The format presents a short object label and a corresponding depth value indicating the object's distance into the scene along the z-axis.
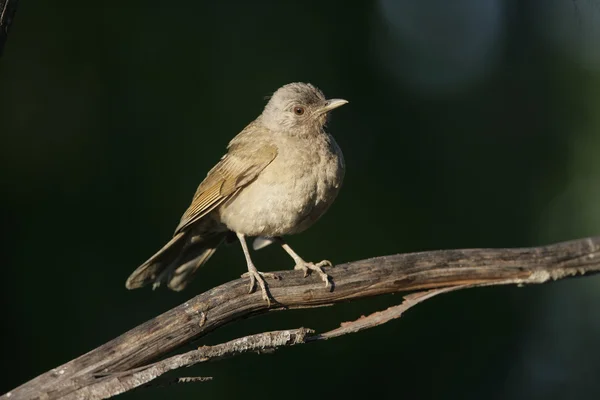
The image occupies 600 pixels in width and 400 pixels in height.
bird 9.84
